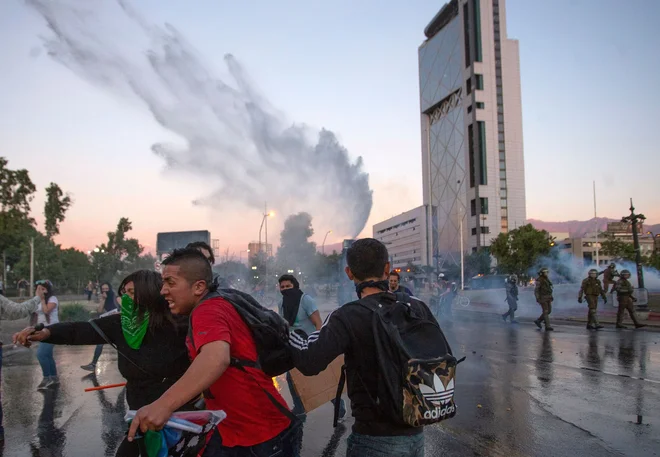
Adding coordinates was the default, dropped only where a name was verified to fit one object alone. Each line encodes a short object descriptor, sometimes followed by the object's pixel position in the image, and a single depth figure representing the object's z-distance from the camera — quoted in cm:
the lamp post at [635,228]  2000
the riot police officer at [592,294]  1588
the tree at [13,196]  3177
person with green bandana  313
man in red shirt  212
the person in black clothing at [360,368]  225
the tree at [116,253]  6334
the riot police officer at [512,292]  1911
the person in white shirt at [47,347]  816
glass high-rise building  9650
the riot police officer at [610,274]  1721
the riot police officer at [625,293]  1498
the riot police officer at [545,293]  1595
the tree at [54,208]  6406
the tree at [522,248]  6025
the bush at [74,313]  2072
